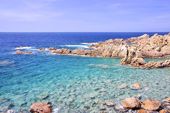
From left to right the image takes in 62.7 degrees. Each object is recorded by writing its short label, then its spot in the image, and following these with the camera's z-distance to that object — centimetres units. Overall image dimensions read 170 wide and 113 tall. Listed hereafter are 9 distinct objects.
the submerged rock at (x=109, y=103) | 1562
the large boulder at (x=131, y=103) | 1495
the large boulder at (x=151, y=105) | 1476
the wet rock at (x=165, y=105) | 1520
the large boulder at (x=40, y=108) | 1446
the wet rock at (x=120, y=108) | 1478
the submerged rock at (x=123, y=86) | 1995
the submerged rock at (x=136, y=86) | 1979
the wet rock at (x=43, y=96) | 1731
